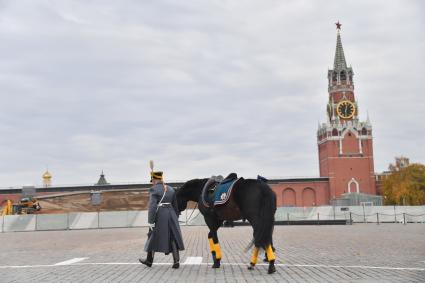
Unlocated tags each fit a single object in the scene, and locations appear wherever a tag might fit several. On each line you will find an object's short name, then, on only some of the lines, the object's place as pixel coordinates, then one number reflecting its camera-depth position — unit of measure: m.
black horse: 8.82
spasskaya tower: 91.37
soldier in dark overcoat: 9.66
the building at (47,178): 110.56
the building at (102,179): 105.50
